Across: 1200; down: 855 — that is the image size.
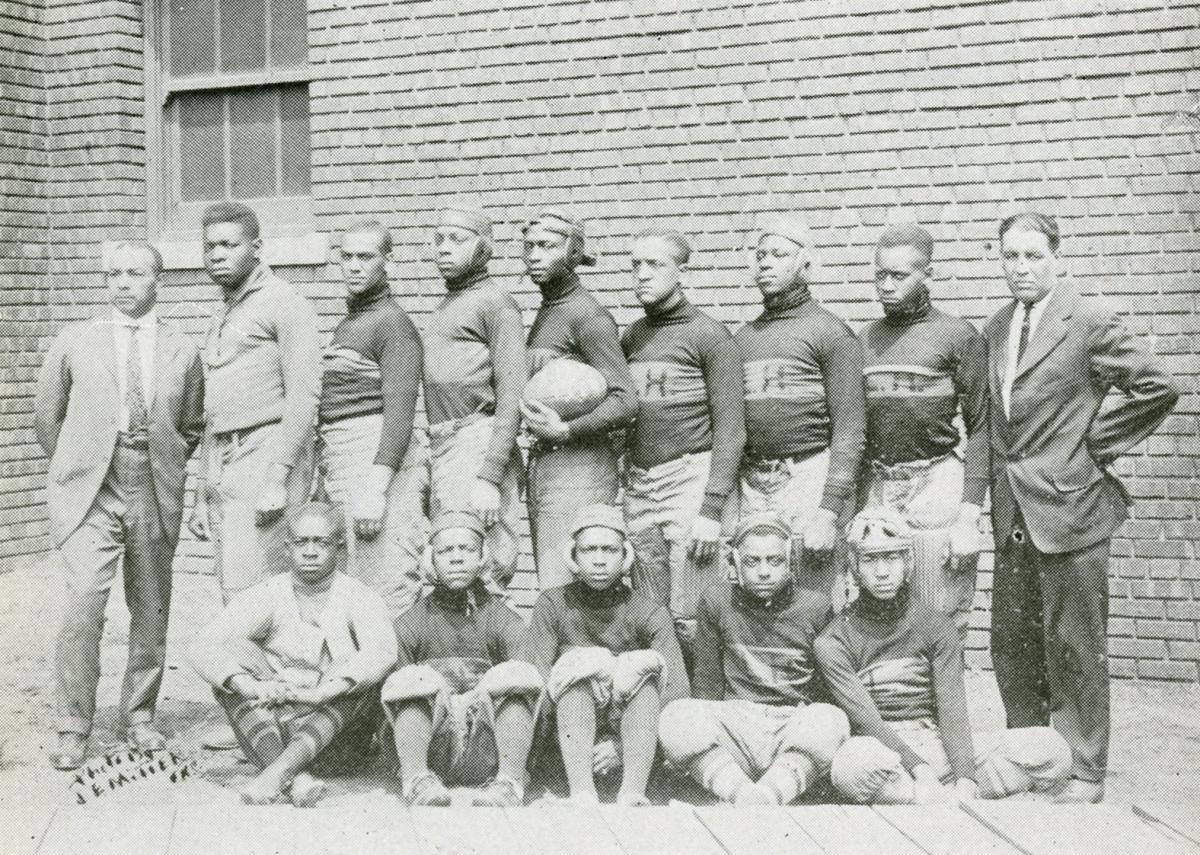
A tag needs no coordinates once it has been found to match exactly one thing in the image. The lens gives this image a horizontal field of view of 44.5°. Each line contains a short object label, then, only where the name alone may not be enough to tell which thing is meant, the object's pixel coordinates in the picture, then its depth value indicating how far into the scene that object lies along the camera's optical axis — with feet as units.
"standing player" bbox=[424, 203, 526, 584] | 17.24
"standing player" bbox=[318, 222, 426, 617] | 17.34
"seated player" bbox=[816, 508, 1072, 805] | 14.82
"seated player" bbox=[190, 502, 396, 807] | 15.67
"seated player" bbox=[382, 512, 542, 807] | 15.57
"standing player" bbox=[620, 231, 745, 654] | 16.67
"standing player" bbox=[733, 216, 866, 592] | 16.24
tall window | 26.37
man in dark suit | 15.49
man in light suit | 17.71
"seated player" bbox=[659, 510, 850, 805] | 15.24
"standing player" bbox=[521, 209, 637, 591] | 16.76
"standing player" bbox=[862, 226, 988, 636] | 16.24
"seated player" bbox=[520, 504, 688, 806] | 15.52
